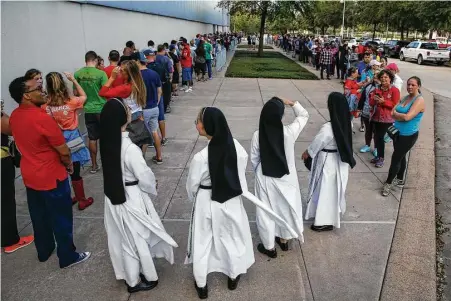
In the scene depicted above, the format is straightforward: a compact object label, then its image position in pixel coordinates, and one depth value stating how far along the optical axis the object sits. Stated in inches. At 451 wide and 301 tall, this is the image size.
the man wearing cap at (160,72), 283.4
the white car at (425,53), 965.2
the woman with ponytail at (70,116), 164.1
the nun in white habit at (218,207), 114.5
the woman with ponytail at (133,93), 192.2
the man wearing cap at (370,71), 298.5
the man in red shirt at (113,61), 249.7
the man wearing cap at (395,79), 244.3
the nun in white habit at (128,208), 113.3
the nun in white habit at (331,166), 150.6
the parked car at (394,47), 1232.2
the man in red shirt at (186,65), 496.4
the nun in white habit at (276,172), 133.1
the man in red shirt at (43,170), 122.5
